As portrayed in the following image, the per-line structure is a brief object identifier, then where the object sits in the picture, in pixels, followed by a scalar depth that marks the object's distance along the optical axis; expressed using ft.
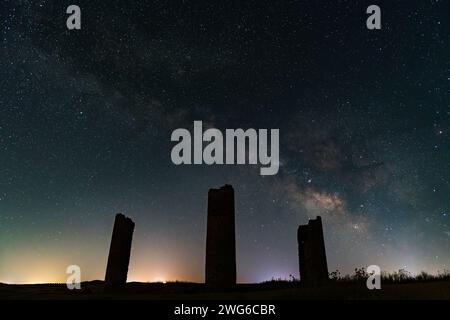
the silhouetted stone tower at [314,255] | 44.83
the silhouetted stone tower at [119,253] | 45.52
